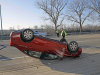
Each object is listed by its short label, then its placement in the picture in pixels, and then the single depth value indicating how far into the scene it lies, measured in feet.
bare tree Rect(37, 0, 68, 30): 106.87
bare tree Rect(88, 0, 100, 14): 71.88
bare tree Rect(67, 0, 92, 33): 113.70
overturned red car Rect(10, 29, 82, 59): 12.96
